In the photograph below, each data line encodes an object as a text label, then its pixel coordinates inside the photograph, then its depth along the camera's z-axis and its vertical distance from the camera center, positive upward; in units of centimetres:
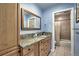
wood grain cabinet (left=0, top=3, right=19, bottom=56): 107 +5
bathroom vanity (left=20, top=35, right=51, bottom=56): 139 -78
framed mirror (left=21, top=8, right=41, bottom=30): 161 +36
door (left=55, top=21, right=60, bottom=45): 169 -17
